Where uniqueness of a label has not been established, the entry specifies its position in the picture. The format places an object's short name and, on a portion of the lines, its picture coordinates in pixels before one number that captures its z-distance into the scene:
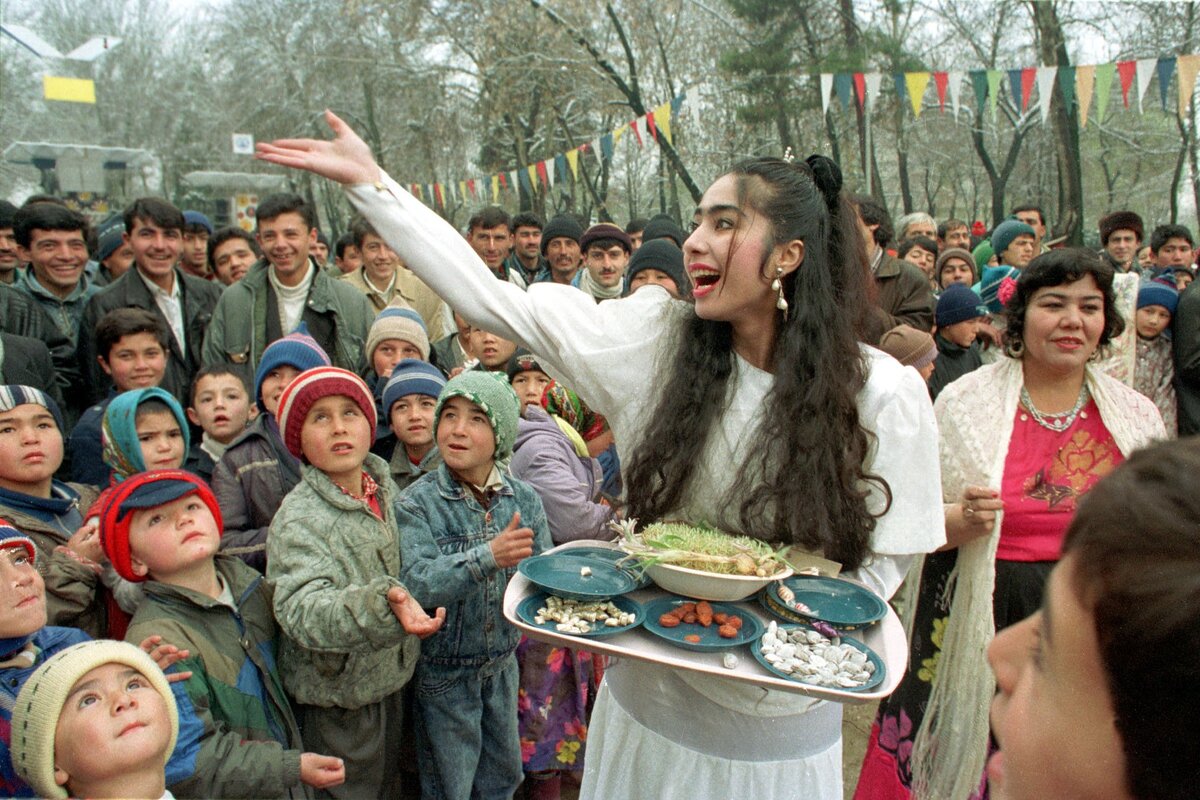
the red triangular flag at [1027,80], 9.97
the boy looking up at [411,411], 3.35
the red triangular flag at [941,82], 10.66
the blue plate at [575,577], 1.61
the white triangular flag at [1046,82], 9.60
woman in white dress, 1.69
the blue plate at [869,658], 1.35
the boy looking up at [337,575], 2.29
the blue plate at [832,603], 1.55
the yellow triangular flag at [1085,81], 9.60
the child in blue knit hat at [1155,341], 4.49
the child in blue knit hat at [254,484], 2.71
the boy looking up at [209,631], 2.05
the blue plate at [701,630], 1.46
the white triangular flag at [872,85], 11.11
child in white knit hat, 1.61
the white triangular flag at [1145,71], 9.27
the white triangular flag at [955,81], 10.33
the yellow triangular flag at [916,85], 10.66
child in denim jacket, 2.62
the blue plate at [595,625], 1.49
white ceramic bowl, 1.57
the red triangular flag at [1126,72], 9.42
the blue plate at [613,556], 1.72
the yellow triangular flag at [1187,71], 8.40
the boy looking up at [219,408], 3.42
